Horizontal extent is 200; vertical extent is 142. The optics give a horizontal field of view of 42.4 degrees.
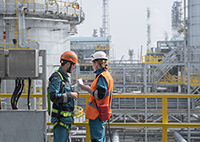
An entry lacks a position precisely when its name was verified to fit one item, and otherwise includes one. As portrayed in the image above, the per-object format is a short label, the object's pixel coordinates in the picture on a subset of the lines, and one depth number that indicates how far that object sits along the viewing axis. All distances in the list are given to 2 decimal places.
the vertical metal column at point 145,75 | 20.25
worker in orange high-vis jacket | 3.49
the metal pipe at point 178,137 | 15.85
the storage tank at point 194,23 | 21.19
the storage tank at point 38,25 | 11.55
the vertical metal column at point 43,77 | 3.63
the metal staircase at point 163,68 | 22.97
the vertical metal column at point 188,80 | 18.91
